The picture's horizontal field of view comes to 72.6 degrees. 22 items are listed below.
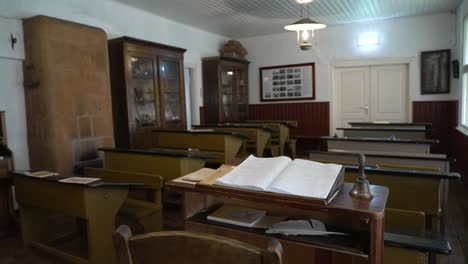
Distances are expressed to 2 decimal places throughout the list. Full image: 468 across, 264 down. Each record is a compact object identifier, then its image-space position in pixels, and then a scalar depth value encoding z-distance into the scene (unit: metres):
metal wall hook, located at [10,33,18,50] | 3.88
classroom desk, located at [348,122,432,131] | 5.08
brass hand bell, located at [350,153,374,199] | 1.09
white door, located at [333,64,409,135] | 6.99
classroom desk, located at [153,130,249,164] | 4.30
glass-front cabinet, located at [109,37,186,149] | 4.97
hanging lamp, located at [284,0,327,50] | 4.06
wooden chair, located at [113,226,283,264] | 0.69
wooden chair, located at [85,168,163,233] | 2.80
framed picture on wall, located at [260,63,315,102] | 7.65
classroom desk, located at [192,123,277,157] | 5.29
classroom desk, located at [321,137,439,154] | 3.54
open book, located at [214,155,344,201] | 1.07
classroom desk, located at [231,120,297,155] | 6.09
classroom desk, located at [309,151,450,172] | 2.74
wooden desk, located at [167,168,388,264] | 1.01
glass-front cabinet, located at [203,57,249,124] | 7.18
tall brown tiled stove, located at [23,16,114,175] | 3.89
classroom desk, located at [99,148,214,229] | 3.21
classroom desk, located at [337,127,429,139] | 4.64
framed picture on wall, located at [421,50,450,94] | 6.36
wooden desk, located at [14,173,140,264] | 2.31
